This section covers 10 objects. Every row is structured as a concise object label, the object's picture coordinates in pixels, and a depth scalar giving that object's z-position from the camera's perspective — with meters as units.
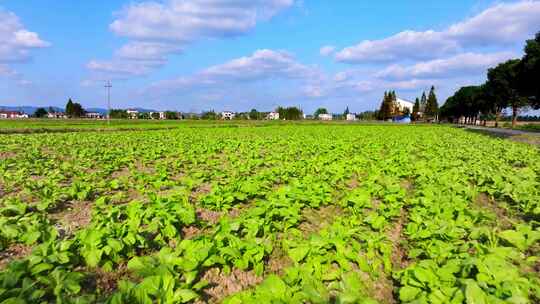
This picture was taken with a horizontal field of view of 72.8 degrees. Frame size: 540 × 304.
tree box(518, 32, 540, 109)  37.31
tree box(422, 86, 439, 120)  142.62
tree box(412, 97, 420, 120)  148.44
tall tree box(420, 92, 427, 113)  155.88
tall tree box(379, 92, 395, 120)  141.50
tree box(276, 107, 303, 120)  149.88
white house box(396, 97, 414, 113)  175.56
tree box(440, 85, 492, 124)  90.02
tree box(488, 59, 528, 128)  69.81
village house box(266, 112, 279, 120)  188.41
